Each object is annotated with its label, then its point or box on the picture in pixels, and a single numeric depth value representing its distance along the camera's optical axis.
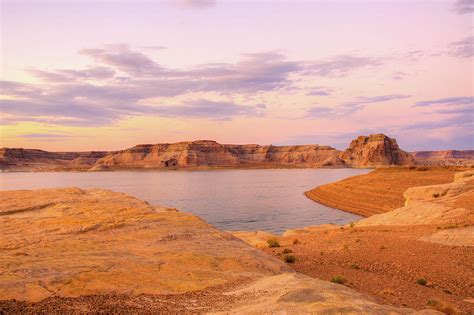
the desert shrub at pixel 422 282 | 12.83
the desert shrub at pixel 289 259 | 14.64
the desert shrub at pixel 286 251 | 16.82
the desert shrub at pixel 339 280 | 11.54
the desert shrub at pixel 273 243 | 19.41
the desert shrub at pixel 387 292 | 10.83
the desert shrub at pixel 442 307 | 9.00
